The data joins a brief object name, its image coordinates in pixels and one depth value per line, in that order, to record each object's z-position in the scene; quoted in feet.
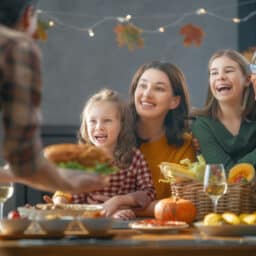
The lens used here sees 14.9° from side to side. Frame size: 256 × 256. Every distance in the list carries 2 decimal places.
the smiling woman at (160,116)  13.62
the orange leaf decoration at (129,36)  19.36
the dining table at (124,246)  8.12
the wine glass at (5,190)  9.78
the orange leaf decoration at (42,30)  18.92
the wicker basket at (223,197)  11.31
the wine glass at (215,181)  9.84
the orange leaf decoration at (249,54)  15.47
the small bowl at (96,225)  9.03
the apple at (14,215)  9.10
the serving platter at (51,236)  8.88
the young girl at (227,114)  13.14
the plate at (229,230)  9.34
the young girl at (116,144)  13.09
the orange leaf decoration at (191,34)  19.43
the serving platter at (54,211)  9.68
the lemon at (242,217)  9.76
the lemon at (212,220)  9.49
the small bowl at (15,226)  8.90
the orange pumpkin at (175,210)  10.62
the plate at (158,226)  9.48
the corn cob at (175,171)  11.46
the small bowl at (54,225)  8.86
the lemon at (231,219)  9.52
